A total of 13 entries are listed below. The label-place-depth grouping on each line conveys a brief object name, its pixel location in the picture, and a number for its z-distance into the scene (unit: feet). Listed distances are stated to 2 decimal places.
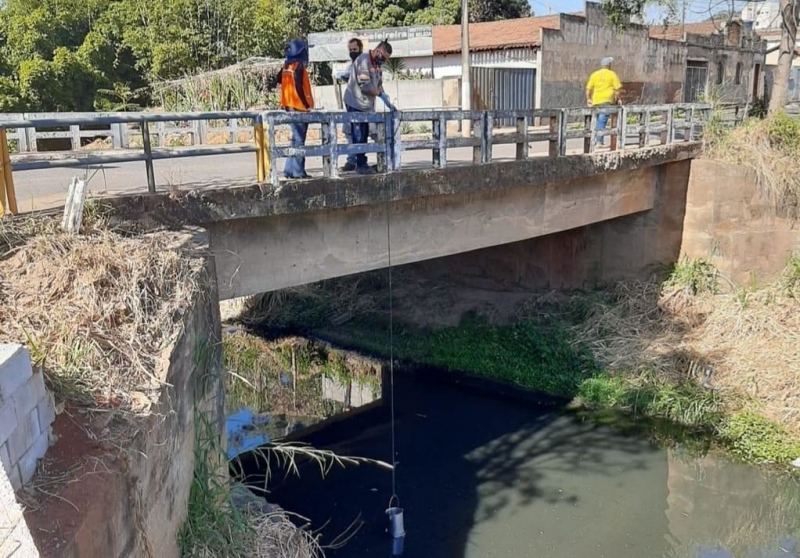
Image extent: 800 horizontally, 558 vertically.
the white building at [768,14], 134.88
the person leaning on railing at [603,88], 39.75
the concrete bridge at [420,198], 22.58
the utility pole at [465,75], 55.01
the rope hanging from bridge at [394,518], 25.79
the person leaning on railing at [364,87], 26.25
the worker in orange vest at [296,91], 24.48
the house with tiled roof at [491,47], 76.07
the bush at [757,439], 31.91
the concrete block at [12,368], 10.62
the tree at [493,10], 112.98
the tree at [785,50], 49.37
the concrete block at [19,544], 9.37
